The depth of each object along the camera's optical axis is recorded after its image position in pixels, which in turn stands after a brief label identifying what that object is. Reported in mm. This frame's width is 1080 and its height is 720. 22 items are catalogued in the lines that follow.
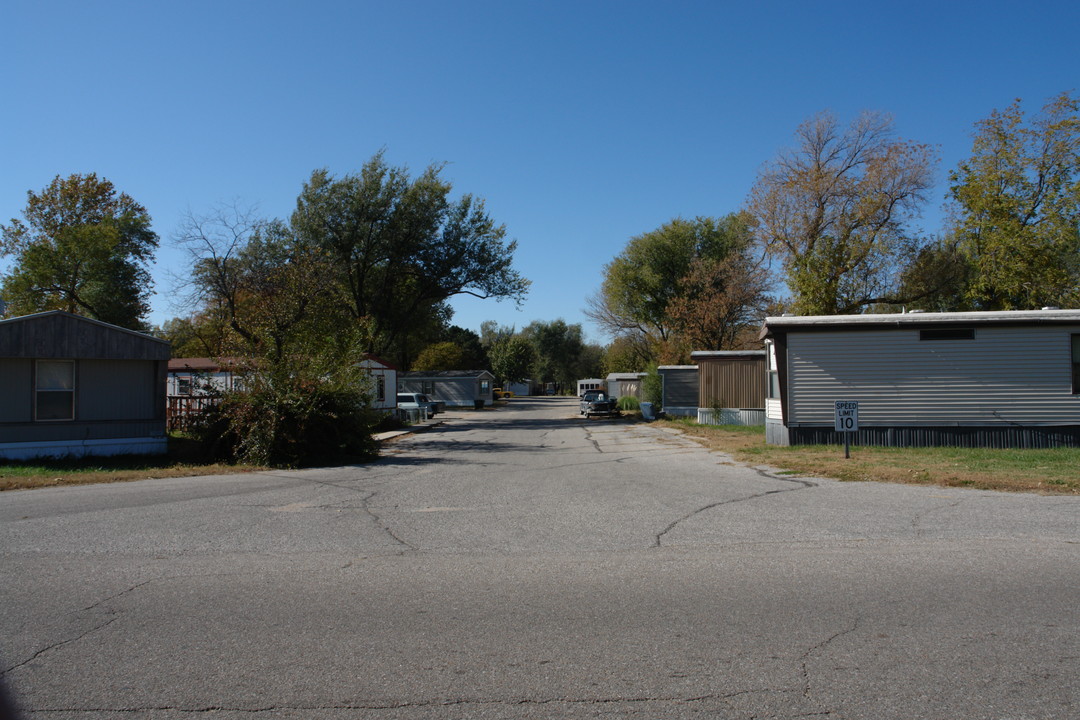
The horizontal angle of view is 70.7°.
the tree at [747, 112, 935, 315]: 33219
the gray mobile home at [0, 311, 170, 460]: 17266
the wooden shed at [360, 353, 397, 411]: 32938
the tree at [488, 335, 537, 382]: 99125
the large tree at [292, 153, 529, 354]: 39094
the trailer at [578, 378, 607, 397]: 69844
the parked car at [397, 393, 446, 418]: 39388
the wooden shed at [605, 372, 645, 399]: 50375
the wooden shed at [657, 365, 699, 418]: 36312
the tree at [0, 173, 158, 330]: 43250
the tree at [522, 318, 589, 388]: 109625
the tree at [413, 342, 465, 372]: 76062
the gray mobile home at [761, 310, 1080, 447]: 17688
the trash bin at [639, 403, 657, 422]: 36938
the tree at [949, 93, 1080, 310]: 29453
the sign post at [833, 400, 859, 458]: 15266
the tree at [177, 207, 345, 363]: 18891
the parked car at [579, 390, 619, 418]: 41625
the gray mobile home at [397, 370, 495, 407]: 60031
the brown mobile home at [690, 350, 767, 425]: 30359
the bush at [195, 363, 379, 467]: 16734
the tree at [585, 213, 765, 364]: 55156
